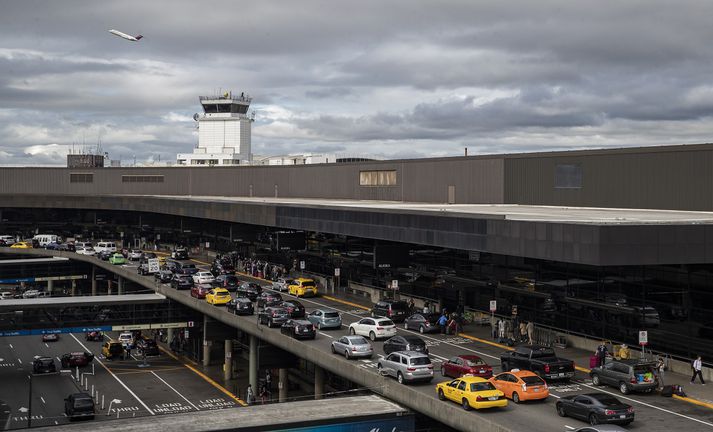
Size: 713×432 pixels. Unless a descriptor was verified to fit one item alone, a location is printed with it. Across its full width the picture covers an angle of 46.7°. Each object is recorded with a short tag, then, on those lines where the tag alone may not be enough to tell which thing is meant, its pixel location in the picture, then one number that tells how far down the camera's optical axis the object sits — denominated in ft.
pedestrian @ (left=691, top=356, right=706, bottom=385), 115.96
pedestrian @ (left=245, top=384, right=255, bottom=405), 162.55
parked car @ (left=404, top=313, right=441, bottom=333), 159.02
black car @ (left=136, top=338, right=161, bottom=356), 235.93
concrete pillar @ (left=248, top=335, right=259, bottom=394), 183.73
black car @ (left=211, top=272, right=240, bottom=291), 221.05
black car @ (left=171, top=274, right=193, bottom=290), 226.79
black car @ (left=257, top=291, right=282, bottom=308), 190.35
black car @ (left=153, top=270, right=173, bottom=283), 238.68
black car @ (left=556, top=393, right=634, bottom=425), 93.56
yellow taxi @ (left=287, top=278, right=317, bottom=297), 213.66
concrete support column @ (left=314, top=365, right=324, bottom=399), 158.61
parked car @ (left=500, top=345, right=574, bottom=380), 115.65
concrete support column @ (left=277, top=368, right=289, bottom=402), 178.81
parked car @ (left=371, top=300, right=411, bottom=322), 172.45
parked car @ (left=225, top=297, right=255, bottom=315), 182.70
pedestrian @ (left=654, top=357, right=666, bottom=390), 112.98
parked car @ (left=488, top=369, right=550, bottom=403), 104.58
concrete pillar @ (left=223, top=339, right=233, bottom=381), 208.54
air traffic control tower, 570.87
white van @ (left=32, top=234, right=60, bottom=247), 353.92
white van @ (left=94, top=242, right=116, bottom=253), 320.19
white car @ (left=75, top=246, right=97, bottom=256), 325.60
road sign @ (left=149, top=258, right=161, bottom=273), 252.30
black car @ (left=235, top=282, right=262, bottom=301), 204.03
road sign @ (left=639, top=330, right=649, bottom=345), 117.60
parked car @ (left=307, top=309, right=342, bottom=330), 163.63
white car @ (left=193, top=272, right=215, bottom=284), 219.41
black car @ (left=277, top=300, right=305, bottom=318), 175.83
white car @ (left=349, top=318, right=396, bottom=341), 151.12
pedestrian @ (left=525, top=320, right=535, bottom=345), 149.18
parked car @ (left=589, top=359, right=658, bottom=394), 109.60
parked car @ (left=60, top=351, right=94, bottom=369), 215.10
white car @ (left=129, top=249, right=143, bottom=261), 308.23
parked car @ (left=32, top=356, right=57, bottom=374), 207.62
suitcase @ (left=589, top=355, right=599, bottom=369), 125.08
